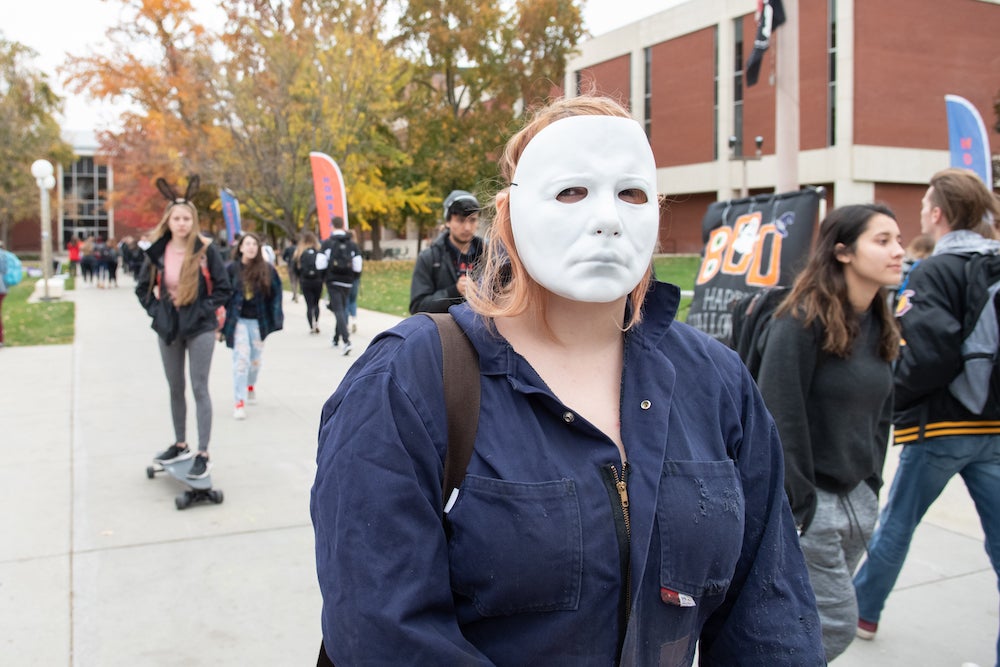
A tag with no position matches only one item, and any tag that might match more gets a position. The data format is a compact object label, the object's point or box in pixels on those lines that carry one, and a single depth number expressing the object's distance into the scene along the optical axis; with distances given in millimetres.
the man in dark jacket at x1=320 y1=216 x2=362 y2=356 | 12367
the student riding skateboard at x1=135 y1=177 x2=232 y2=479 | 5586
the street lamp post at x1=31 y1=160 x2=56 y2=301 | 22650
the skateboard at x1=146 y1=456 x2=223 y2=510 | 5430
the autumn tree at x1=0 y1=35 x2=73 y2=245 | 40438
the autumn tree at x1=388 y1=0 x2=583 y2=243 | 39312
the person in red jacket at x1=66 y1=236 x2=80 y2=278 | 39612
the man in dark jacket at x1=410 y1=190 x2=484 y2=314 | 6172
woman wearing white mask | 1424
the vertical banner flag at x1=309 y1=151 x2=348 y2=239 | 20422
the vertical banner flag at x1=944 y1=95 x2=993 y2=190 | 9555
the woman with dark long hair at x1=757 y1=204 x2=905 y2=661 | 2822
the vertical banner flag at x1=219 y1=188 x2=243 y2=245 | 23344
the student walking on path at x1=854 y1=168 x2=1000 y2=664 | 3400
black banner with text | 5645
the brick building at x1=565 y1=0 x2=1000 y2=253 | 36719
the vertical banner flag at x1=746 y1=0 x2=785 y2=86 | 8859
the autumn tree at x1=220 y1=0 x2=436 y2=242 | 28969
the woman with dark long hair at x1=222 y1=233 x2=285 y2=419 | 8086
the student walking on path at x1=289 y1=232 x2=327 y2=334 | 13975
